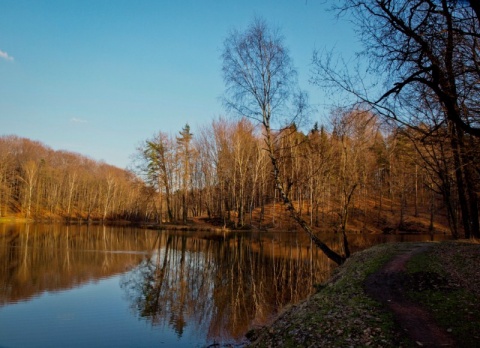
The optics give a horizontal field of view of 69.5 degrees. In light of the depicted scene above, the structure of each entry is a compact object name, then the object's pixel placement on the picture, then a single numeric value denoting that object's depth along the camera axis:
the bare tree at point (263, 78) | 17.36
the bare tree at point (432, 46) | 7.77
